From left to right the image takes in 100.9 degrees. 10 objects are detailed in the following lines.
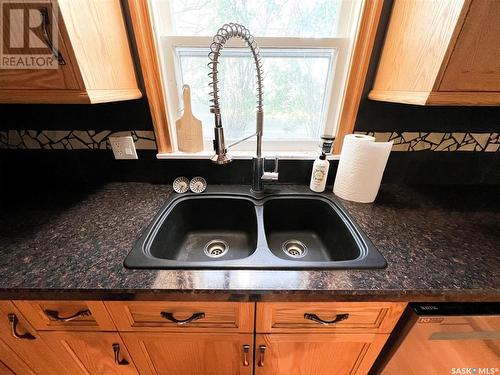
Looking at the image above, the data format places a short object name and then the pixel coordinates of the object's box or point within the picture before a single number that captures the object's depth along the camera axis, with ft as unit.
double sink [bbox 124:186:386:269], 2.76
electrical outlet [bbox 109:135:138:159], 3.21
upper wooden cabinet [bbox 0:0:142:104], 1.82
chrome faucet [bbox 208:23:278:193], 2.22
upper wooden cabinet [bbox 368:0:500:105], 1.84
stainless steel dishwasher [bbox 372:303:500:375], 1.88
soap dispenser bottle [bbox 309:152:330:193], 3.02
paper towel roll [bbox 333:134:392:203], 2.65
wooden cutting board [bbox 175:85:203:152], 2.92
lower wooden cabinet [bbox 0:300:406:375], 1.98
